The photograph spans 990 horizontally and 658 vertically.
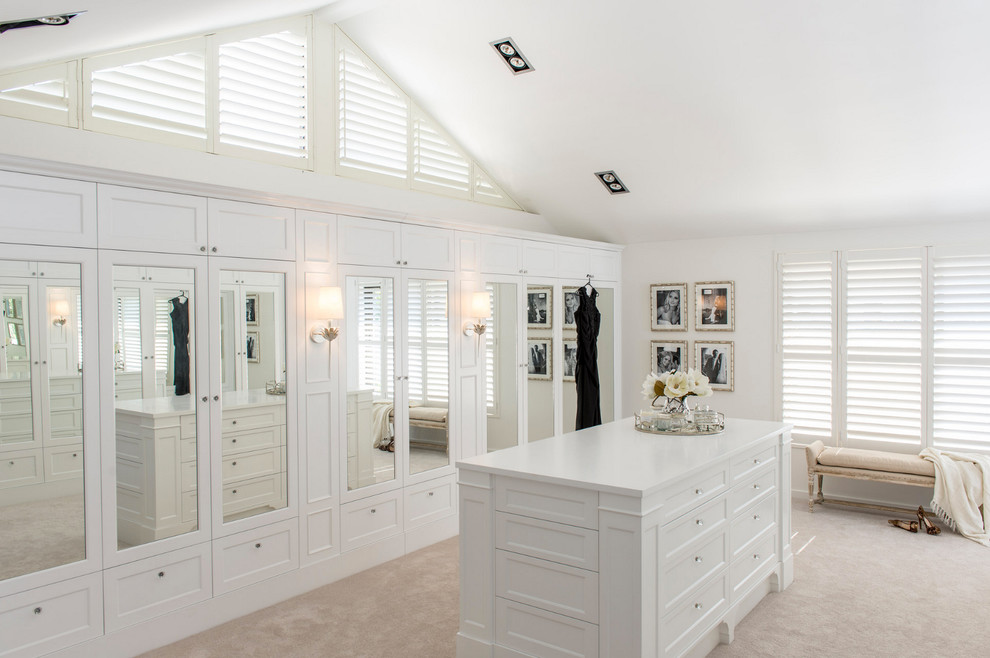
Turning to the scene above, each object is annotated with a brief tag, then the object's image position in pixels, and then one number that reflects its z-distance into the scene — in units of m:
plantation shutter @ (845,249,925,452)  5.87
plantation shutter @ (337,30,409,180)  5.20
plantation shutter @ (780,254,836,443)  6.26
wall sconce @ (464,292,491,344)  5.41
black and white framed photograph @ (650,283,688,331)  7.04
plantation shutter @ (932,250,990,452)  5.59
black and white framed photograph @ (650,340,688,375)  7.04
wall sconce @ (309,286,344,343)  4.28
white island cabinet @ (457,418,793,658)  2.75
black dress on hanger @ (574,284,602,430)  6.45
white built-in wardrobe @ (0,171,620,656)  3.13
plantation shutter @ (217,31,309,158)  4.46
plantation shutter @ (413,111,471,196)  5.81
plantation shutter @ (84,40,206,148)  3.86
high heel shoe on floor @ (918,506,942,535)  5.27
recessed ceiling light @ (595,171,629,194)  5.96
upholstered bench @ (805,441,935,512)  5.40
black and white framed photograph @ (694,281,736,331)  6.76
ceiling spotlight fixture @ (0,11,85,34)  2.59
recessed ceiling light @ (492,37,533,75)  4.66
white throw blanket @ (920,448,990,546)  5.20
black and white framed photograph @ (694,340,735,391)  6.79
